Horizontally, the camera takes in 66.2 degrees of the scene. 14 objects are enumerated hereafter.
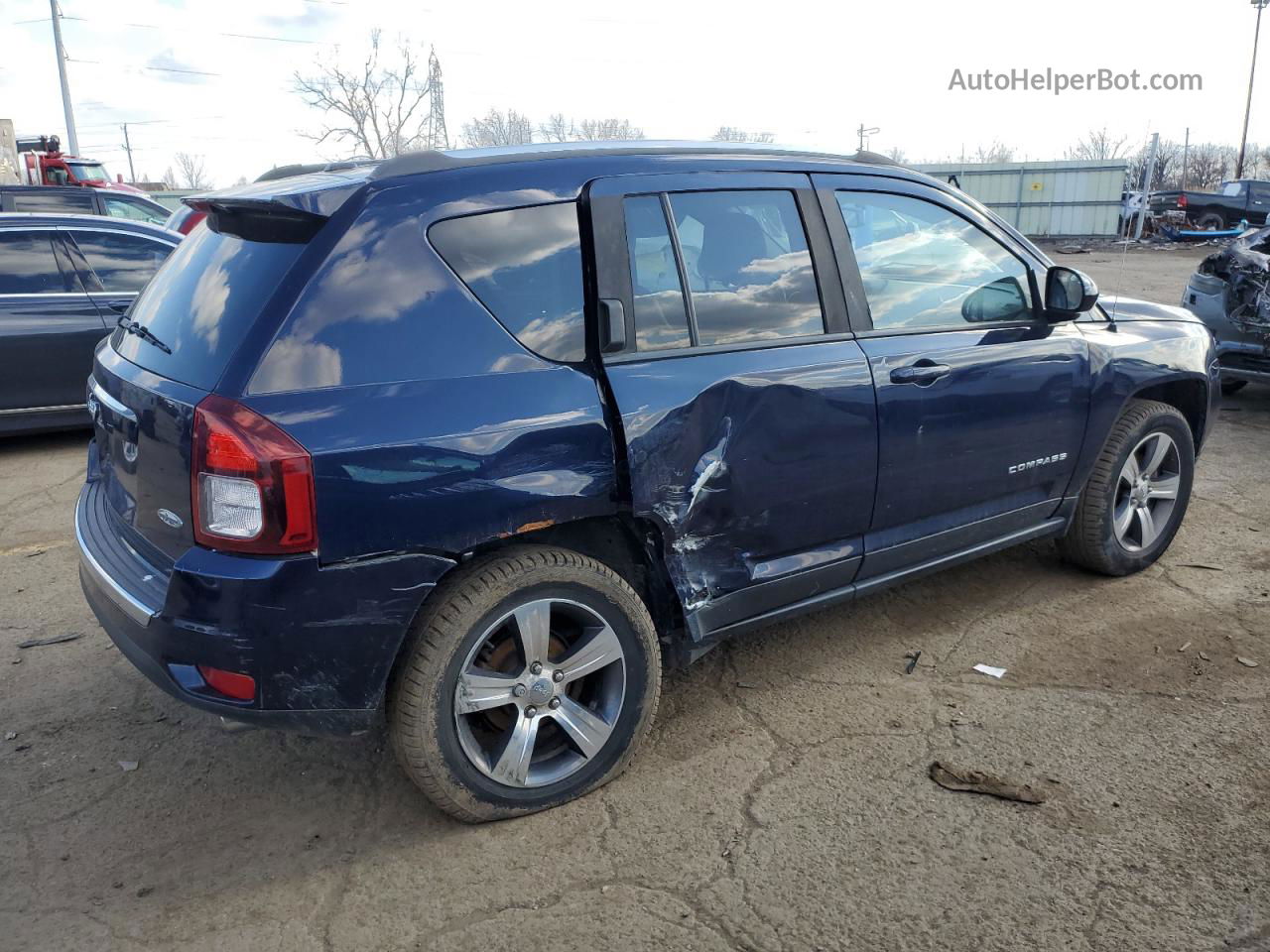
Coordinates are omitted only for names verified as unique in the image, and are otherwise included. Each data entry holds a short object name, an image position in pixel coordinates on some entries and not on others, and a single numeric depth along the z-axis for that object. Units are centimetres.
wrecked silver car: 734
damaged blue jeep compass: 246
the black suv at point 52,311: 685
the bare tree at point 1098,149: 6838
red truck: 2062
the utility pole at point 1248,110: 4681
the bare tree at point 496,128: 4222
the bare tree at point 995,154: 7419
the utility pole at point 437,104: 4794
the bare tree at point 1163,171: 3306
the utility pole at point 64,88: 3422
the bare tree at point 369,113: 4997
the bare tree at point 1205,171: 4459
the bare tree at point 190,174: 10106
